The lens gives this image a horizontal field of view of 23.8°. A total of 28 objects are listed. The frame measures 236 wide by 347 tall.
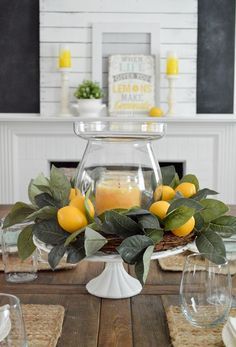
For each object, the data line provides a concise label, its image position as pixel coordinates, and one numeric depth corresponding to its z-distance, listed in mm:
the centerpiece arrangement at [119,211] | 1175
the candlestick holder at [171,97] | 3771
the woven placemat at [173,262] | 1588
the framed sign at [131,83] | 3832
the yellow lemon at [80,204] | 1229
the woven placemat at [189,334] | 1104
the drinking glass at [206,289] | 1137
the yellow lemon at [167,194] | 1410
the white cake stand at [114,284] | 1370
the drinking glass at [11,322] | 893
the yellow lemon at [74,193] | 1367
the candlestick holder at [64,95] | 3760
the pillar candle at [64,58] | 3709
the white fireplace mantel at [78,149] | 3857
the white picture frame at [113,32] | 3811
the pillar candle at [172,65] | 3705
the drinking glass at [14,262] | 1512
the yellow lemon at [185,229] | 1229
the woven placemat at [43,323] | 1116
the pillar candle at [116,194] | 1271
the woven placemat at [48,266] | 1582
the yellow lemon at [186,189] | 1450
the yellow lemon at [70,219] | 1200
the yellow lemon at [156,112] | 3746
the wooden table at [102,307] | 1146
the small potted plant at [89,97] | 3711
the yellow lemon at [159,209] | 1246
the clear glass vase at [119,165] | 1286
